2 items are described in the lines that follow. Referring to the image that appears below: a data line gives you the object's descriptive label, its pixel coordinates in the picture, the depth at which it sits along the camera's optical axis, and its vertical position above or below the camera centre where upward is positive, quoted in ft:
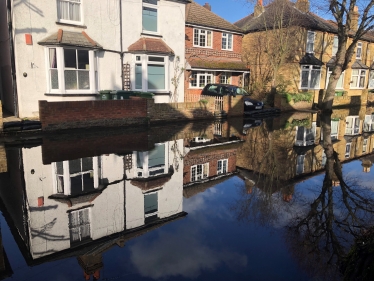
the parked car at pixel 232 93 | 69.87 -0.83
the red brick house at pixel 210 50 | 77.51 +10.32
